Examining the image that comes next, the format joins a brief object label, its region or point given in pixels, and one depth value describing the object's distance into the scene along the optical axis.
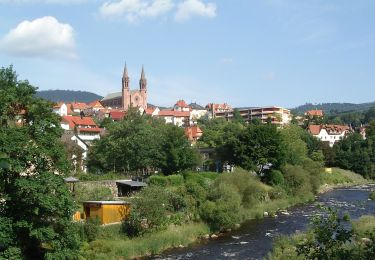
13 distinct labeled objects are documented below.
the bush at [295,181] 57.81
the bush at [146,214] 32.84
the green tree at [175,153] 53.53
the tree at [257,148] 58.03
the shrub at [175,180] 47.66
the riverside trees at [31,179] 22.06
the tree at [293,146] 64.75
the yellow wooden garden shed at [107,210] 33.38
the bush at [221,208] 37.12
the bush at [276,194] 53.88
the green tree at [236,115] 149.02
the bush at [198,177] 47.28
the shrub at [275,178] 57.22
